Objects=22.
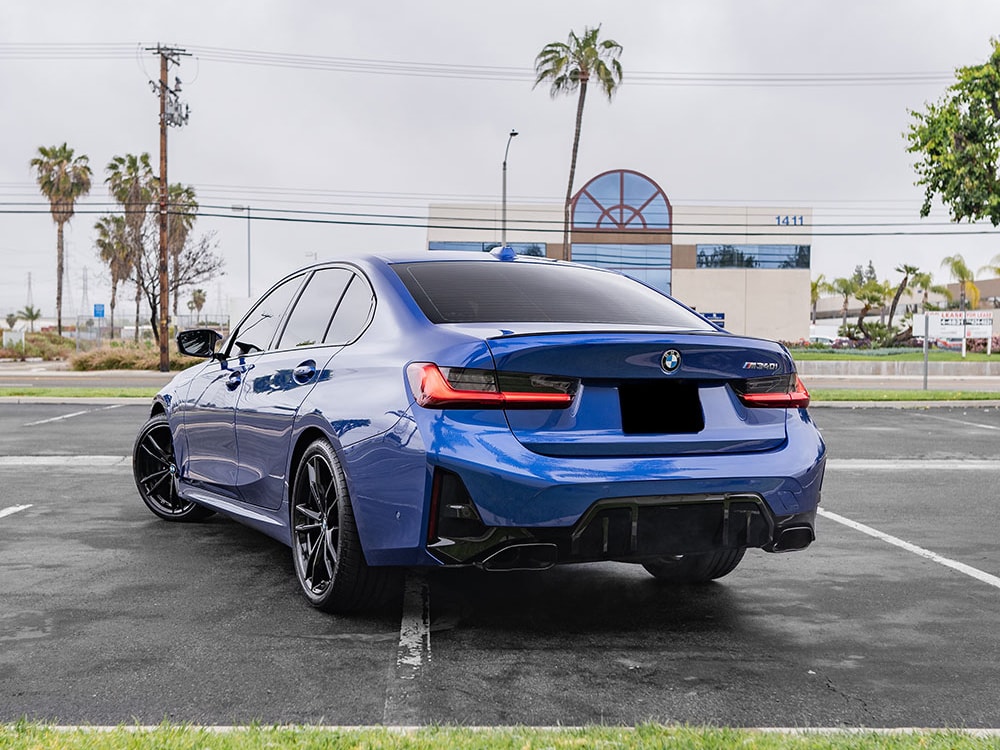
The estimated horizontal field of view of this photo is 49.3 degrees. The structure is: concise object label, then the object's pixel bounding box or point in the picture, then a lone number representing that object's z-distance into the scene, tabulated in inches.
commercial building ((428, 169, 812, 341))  2311.8
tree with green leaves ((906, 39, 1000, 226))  960.9
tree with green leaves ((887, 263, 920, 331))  2637.8
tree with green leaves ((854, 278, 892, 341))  3031.5
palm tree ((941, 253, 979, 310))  2908.5
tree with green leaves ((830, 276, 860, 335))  3553.2
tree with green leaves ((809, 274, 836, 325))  3870.6
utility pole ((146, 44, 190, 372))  1459.2
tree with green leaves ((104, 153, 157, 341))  2309.2
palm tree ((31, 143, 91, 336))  2412.6
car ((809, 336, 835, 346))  2483.5
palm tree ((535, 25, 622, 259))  1839.3
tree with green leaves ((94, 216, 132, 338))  2458.2
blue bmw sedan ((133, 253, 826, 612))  159.5
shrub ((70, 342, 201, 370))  1507.1
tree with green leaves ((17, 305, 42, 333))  3542.3
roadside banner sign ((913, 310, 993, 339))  1274.6
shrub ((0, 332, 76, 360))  1945.1
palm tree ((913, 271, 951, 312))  2886.3
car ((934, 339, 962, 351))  2532.2
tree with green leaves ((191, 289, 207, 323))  4076.0
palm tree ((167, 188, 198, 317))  2174.6
